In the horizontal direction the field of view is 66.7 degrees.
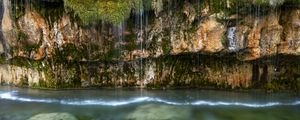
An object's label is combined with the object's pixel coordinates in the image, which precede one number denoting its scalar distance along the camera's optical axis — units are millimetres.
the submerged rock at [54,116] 6847
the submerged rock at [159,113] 6867
